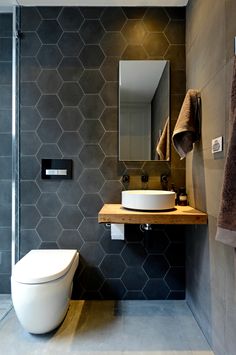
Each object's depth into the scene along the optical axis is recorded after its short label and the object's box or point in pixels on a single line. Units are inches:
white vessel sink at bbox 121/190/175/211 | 67.7
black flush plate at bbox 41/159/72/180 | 87.7
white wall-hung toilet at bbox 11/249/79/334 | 61.7
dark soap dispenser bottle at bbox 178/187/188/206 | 83.1
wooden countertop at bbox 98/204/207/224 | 65.2
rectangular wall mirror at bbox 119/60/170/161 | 86.0
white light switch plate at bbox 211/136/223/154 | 56.7
